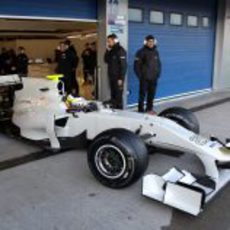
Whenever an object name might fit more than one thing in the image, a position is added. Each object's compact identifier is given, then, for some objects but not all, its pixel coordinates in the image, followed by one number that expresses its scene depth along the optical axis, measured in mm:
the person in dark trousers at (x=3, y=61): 9623
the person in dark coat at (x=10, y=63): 9501
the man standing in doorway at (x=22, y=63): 9150
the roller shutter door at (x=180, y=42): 6662
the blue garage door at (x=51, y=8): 4888
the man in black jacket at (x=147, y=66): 5781
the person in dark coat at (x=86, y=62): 10037
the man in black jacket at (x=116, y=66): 5521
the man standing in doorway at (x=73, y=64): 6970
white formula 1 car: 2771
